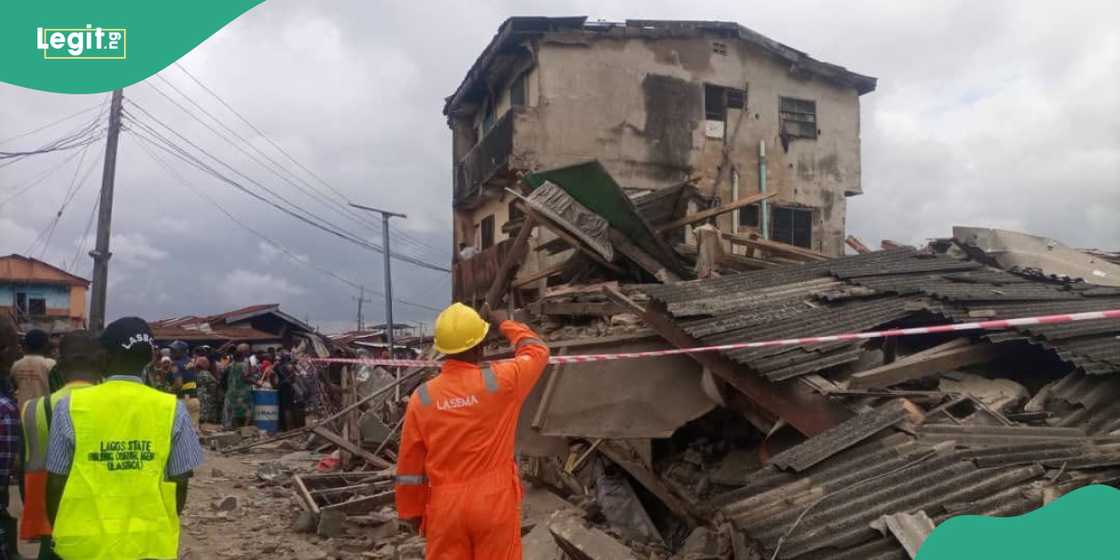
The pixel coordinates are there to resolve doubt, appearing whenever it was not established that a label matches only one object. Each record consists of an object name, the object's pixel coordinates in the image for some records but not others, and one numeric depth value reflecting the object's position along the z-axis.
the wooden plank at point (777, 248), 10.20
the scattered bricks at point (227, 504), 8.53
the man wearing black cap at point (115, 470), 2.82
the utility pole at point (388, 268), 21.58
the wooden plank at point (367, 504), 7.87
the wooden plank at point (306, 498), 7.83
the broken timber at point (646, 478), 5.72
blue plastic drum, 14.34
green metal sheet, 9.71
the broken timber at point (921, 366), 4.76
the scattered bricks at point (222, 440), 12.80
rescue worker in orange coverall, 3.18
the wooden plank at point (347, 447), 10.55
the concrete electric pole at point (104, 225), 14.05
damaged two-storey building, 17.39
